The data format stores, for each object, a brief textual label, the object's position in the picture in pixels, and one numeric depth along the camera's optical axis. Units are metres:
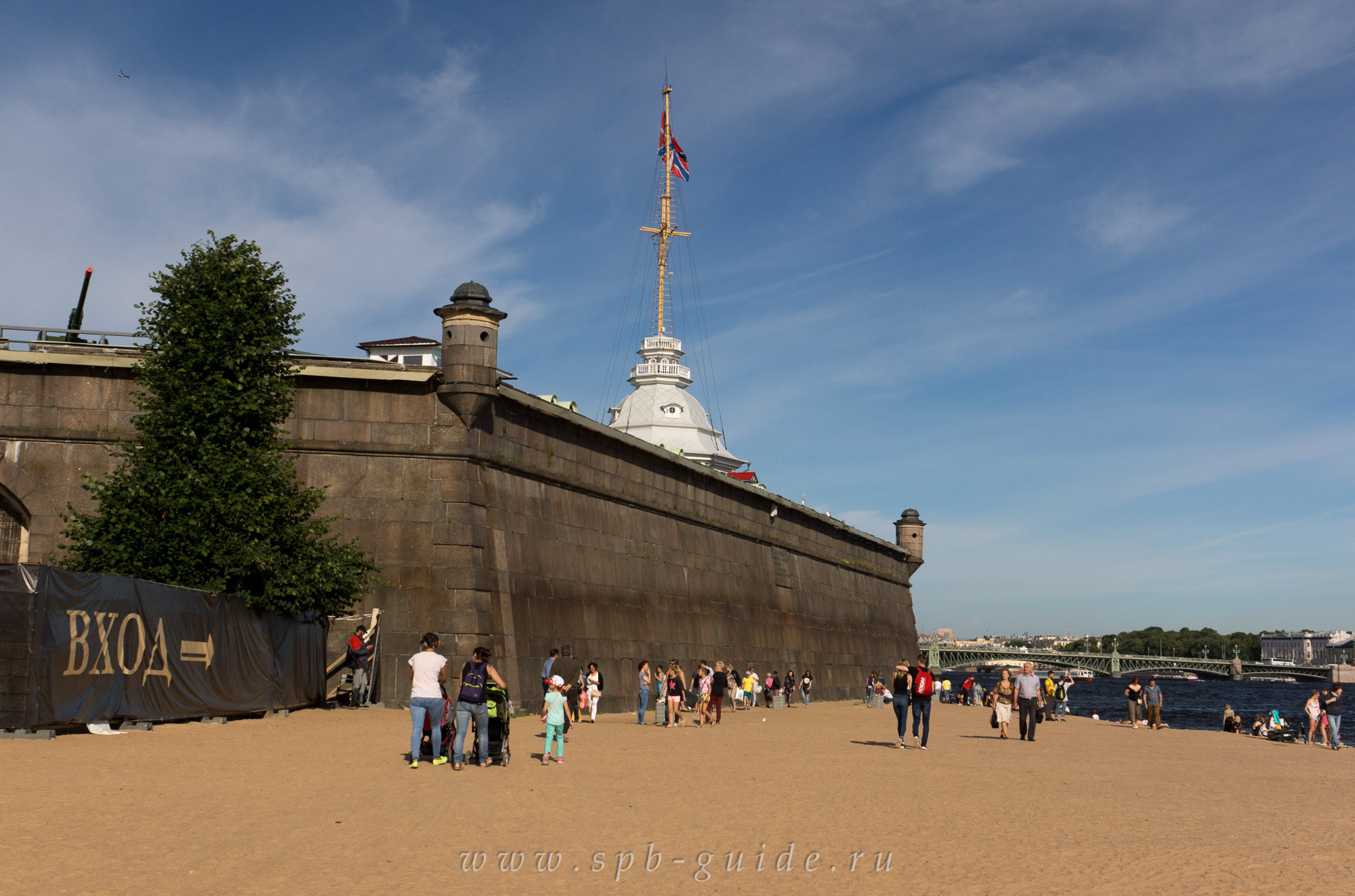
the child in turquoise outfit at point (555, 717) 15.42
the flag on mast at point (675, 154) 66.75
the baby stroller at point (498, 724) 14.72
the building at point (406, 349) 30.48
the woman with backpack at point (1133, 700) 33.84
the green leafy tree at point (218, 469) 19.84
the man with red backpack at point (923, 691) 19.66
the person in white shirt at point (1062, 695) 37.19
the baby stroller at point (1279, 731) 34.62
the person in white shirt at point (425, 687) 13.96
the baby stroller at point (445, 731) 14.49
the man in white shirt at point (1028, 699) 23.05
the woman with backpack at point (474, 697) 14.25
